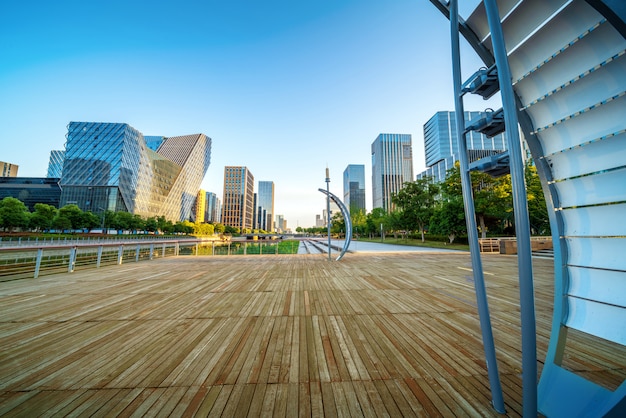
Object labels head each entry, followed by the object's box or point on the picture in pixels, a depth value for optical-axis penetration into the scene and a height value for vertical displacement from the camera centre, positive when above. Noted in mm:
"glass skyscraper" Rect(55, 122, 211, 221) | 57438 +15475
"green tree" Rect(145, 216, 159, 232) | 54125 +492
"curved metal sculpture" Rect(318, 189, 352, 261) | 11960 +727
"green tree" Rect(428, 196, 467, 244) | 24359 +926
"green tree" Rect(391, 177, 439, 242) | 30922 +3916
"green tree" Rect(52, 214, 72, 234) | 37875 +794
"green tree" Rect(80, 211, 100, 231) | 41188 +1258
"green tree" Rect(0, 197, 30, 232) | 33031 +1866
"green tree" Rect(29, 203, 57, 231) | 35938 +1608
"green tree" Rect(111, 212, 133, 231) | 47812 +1276
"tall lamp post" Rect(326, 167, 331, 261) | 11723 +2233
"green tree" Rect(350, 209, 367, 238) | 56941 +1734
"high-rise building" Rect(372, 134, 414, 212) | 102812 +30787
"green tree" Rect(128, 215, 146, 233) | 50031 +879
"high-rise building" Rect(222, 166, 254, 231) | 115562 +16451
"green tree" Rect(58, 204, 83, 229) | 39656 +2129
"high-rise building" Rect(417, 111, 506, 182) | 80375 +32512
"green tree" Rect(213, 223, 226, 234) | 89925 -328
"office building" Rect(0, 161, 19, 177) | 113000 +30601
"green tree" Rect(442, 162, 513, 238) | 21572 +3434
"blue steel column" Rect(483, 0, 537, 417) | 1478 -295
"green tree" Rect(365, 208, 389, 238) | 50562 +1752
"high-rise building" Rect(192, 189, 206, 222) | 107000 +9823
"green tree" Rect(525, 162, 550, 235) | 21109 +2631
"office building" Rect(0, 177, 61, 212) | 63906 +10105
